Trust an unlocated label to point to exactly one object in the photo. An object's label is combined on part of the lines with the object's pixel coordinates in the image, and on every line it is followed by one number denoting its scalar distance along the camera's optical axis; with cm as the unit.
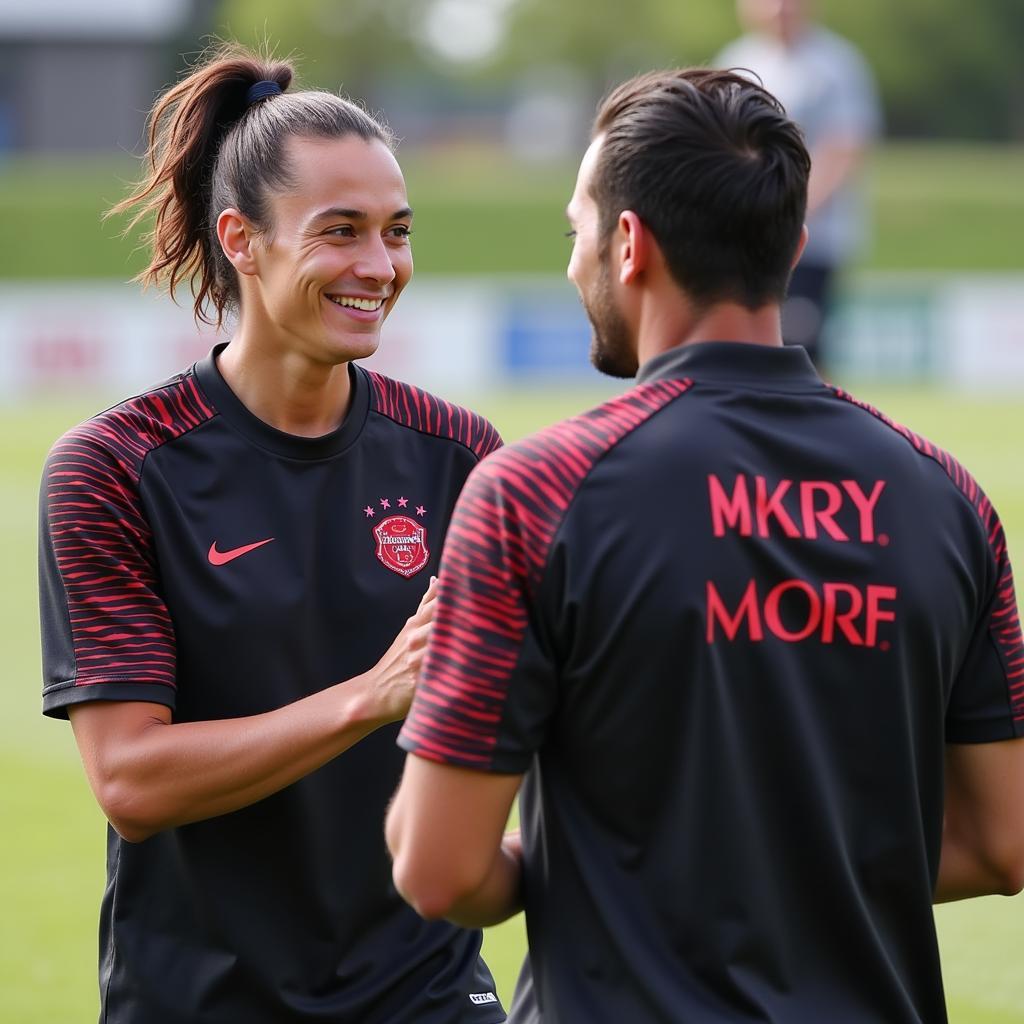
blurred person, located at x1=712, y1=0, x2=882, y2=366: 1891
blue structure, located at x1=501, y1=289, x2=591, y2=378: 4531
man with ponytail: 543
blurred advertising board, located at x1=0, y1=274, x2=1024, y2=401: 4312
